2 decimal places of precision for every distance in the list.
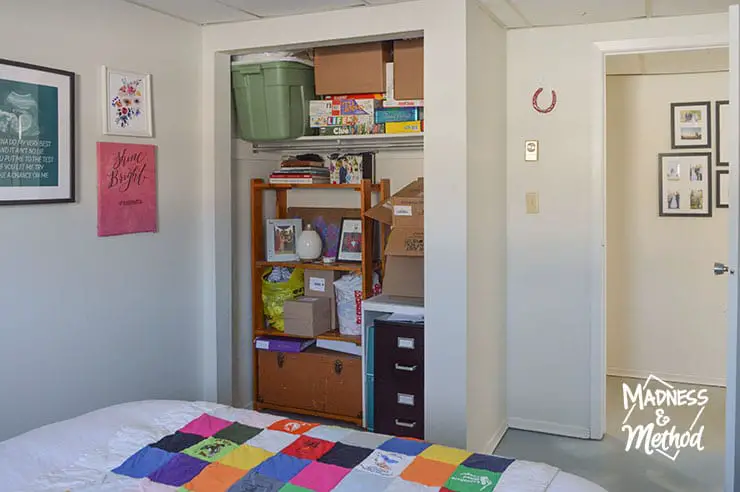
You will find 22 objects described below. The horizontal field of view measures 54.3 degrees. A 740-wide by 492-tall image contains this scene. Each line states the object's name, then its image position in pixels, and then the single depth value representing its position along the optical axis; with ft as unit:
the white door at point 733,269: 8.48
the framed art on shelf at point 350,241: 13.00
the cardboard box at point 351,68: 11.72
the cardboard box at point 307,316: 12.80
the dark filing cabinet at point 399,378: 10.93
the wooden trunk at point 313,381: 12.54
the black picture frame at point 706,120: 15.24
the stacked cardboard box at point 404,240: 11.14
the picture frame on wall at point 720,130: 15.15
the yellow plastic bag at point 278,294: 13.35
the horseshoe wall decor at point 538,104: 12.01
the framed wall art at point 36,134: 8.48
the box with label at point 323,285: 13.11
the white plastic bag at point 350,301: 12.81
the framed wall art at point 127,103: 9.89
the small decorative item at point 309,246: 13.15
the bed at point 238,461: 5.45
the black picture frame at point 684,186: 15.26
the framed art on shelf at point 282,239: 13.39
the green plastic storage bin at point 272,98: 12.19
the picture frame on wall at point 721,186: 15.14
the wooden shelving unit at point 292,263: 12.46
